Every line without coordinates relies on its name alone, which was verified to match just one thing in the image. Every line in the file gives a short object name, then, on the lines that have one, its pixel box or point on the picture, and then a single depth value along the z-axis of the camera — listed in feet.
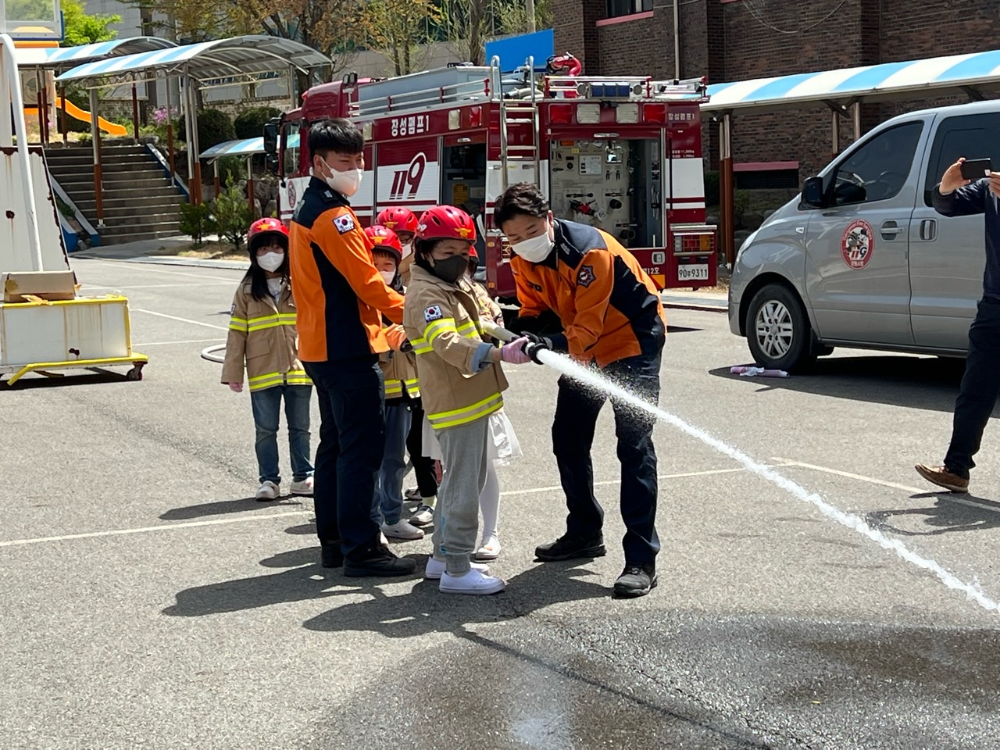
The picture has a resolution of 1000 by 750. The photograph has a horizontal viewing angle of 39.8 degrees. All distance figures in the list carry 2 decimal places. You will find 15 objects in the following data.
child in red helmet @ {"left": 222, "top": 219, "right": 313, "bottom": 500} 25.46
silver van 34.22
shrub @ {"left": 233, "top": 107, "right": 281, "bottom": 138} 156.97
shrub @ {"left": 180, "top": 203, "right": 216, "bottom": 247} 123.13
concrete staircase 138.05
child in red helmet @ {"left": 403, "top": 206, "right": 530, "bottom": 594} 18.29
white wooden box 41.52
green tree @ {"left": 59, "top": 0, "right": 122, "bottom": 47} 224.74
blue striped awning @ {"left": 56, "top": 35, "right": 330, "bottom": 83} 114.01
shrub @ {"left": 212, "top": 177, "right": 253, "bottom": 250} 117.50
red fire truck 52.90
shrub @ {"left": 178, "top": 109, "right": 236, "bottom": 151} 151.23
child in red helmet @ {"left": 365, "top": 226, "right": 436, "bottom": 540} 21.91
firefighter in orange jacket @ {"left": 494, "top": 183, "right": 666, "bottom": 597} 18.17
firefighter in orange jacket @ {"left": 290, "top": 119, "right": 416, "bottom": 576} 19.13
